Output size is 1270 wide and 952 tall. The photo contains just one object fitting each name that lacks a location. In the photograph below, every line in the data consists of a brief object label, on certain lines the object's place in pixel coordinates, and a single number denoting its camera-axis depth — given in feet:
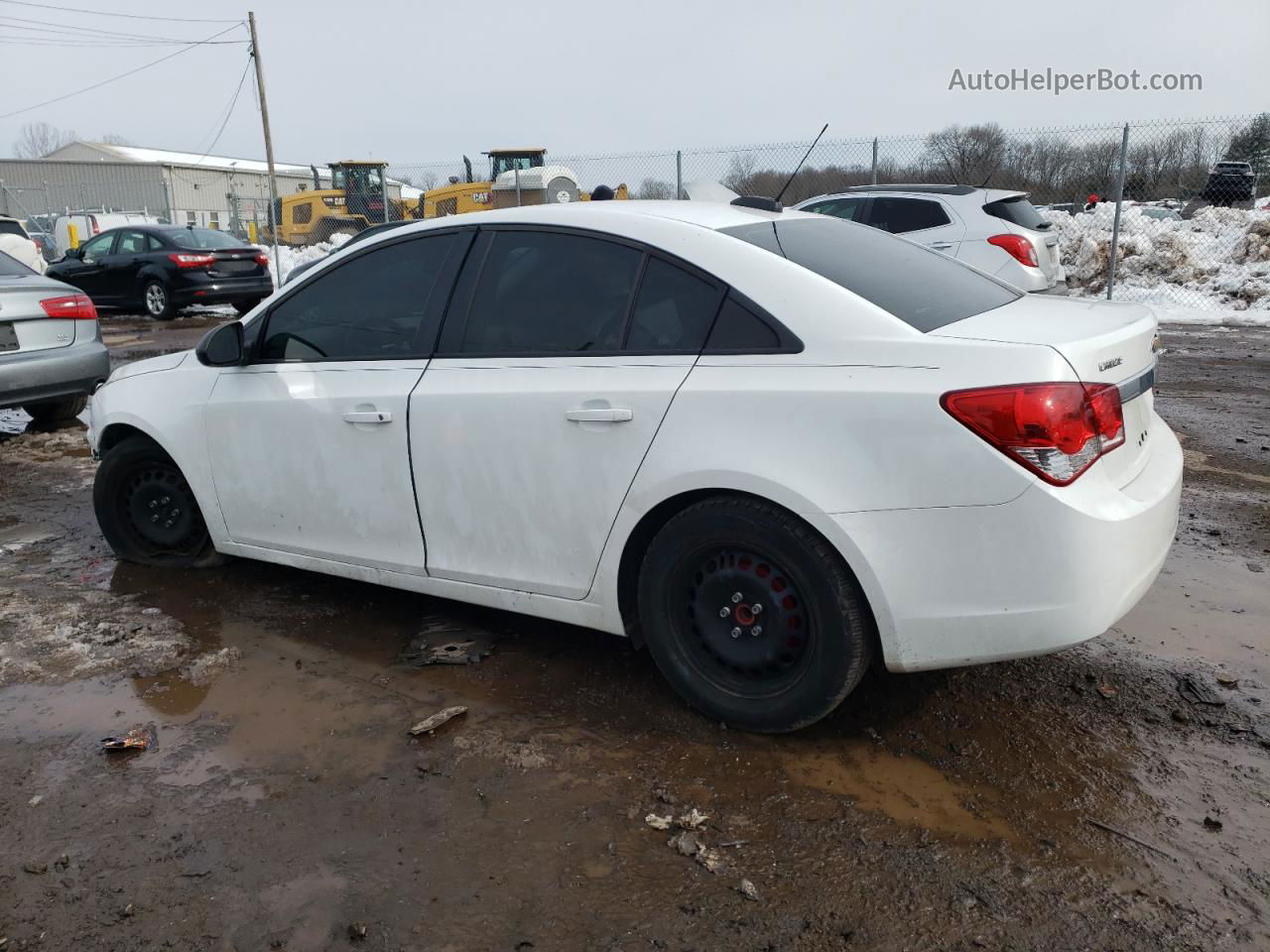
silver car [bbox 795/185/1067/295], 33.78
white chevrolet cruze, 8.66
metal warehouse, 169.17
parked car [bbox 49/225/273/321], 53.62
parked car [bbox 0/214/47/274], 45.47
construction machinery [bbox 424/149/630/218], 67.82
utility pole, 99.16
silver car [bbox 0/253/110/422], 23.35
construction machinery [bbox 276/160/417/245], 85.46
